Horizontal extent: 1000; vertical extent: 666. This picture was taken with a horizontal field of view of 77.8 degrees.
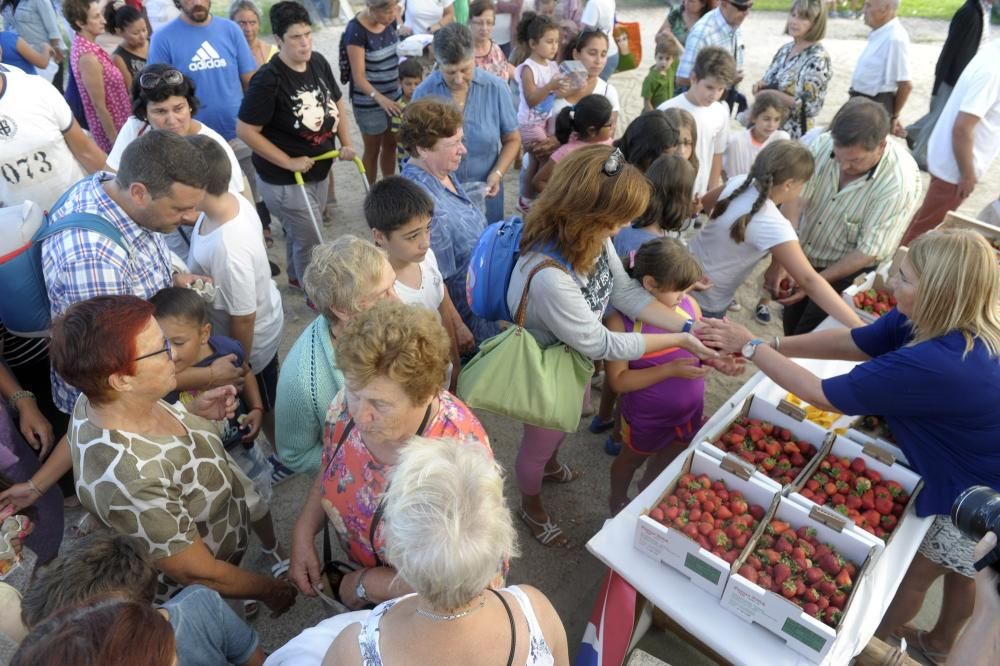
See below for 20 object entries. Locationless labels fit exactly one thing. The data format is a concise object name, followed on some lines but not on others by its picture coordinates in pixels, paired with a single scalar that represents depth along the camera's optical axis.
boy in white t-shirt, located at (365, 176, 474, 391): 2.67
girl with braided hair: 3.13
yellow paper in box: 2.79
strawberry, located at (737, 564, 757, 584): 1.98
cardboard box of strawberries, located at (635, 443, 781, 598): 2.03
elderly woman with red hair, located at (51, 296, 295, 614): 1.84
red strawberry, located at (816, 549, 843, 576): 2.02
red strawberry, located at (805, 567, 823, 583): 1.99
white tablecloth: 1.96
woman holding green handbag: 2.36
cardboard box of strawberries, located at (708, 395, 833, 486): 2.39
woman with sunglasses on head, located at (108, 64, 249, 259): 3.26
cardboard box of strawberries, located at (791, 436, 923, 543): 2.24
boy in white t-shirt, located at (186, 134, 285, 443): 2.78
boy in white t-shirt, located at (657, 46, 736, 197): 4.22
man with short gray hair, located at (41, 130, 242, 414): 2.31
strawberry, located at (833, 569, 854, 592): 1.99
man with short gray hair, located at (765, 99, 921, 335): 3.32
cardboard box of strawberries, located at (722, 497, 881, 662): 1.89
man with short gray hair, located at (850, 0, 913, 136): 5.12
